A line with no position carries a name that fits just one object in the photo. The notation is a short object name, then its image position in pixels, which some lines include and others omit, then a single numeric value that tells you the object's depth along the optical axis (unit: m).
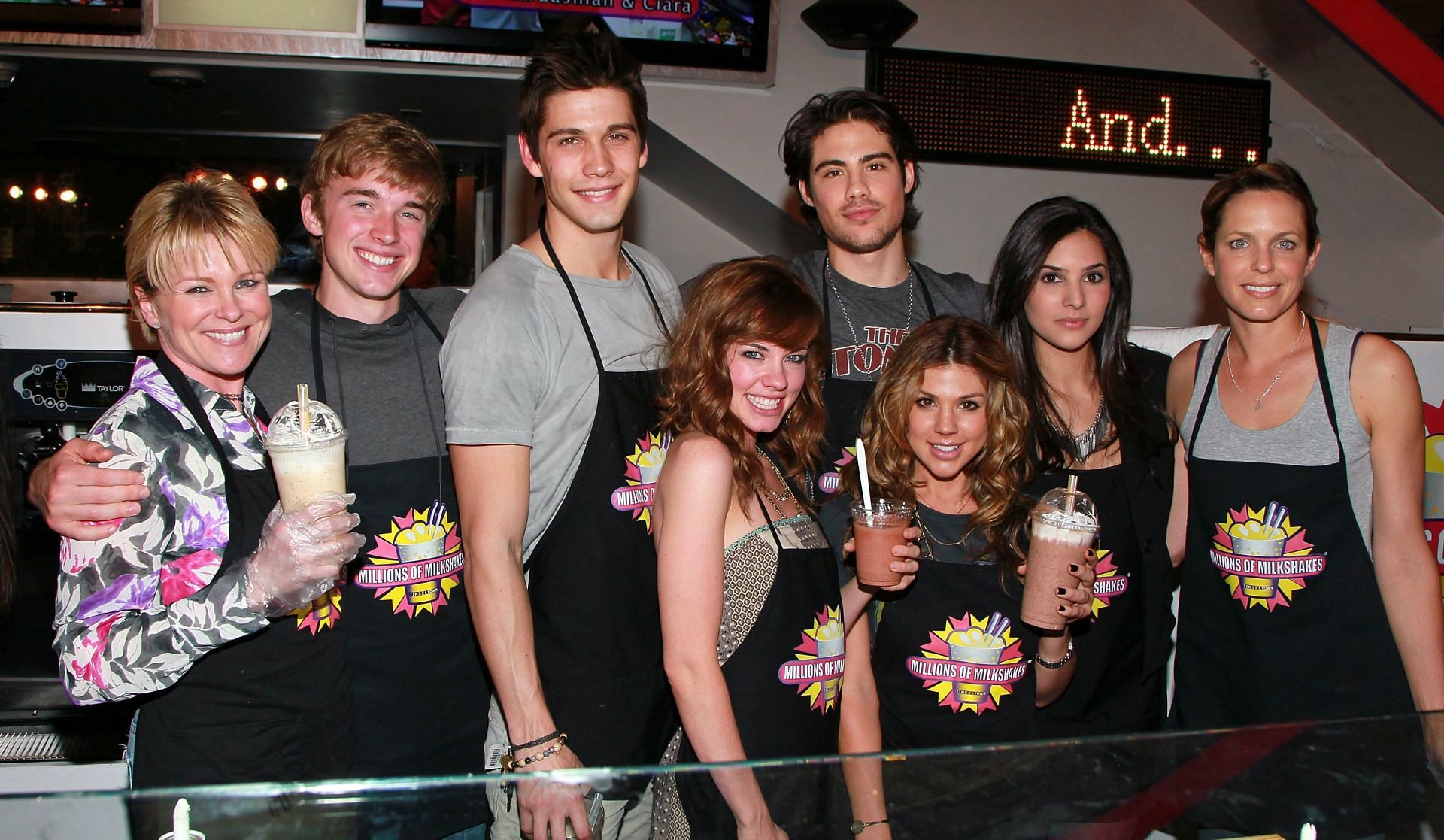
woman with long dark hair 2.12
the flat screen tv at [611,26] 3.77
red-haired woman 1.60
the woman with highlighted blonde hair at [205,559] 1.42
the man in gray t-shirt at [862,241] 2.27
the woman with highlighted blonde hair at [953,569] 1.92
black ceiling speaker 3.99
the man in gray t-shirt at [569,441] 1.72
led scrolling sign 4.18
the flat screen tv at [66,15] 3.64
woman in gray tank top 2.00
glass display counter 1.11
